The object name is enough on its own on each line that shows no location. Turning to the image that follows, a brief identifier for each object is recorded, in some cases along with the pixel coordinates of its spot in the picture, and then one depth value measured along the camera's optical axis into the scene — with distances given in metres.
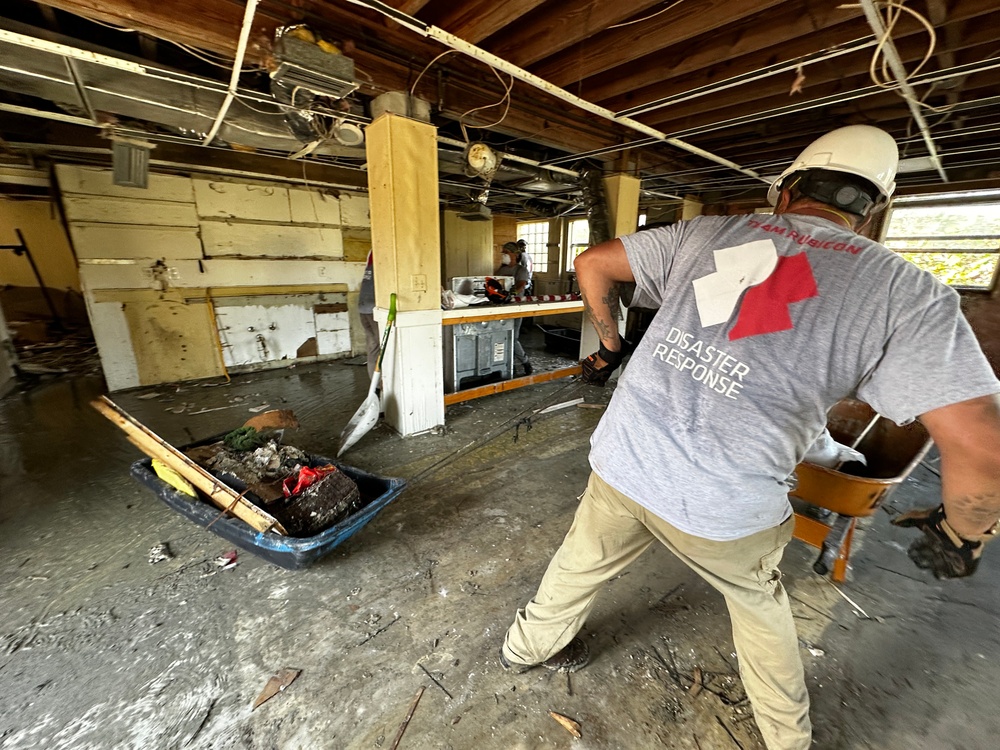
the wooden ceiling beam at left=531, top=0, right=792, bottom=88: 1.86
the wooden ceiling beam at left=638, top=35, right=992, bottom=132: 2.18
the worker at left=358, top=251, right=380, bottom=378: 3.49
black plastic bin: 5.96
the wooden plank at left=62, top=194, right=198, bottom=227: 3.62
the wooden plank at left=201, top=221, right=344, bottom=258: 4.37
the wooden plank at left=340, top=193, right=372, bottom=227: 5.23
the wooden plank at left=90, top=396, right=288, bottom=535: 1.65
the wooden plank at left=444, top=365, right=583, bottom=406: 3.62
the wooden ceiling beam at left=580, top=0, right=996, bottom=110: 1.87
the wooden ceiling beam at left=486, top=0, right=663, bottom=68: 1.90
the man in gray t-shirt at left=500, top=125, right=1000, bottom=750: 0.75
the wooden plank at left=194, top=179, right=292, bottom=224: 4.23
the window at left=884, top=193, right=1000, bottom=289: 4.77
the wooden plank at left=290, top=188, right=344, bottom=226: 4.82
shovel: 2.79
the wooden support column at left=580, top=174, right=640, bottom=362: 4.14
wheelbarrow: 1.52
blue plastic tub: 1.59
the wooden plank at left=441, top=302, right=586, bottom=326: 3.31
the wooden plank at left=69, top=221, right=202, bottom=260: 3.69
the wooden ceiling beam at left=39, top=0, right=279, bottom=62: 1.79
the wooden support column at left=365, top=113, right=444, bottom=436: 2.66
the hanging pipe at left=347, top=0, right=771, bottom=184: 1.77
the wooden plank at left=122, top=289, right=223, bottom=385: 4.04
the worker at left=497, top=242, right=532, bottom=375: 5.38
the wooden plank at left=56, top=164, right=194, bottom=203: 3.55
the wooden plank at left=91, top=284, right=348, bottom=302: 3.85
